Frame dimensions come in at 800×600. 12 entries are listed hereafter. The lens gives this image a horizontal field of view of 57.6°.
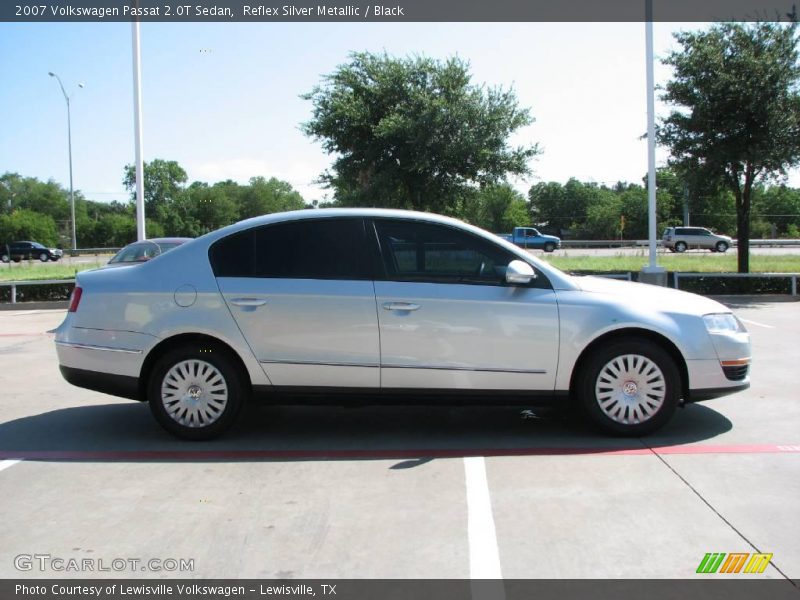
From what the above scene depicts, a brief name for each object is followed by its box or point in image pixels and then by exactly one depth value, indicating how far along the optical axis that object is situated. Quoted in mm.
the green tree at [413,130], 21812
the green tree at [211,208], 90938
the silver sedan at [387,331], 5500
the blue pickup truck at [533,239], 52875
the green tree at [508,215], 81000
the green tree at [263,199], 96938
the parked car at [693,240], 51188
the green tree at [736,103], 18219
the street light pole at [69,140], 50247
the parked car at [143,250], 13609
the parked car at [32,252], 54094
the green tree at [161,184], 99438
